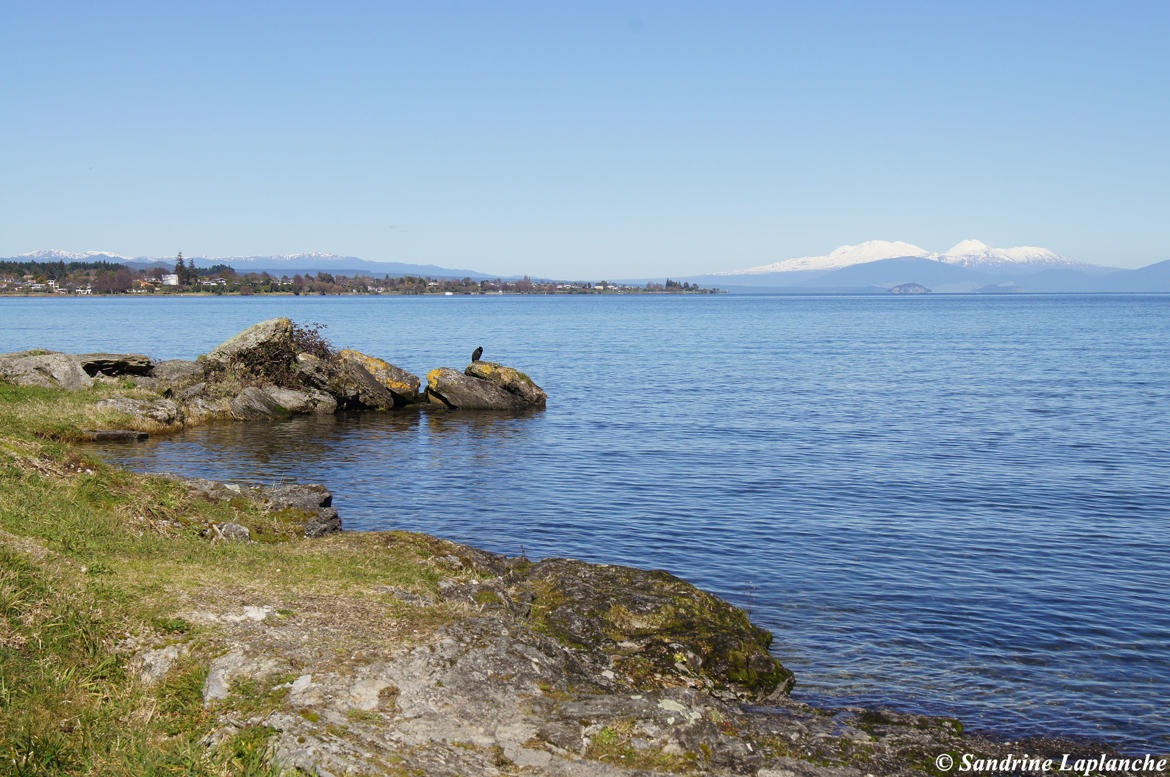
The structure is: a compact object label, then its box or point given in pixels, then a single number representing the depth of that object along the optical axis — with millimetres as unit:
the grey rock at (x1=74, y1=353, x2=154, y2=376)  41406
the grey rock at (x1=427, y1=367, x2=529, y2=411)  46969
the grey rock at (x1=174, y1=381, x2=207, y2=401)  41250
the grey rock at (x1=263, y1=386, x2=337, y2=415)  42594
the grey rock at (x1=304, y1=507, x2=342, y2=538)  17750
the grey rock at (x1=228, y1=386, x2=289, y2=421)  40906
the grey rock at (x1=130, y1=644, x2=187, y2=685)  8828
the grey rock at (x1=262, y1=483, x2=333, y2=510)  18906
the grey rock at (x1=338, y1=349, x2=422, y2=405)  46969
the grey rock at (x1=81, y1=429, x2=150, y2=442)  32250
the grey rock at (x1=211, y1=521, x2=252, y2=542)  14961
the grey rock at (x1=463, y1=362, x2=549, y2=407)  48000
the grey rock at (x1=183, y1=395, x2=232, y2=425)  38875
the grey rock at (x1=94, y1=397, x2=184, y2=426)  35594
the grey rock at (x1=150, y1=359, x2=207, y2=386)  43562
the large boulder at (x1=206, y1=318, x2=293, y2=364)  44594
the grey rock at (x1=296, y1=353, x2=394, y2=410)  45156
